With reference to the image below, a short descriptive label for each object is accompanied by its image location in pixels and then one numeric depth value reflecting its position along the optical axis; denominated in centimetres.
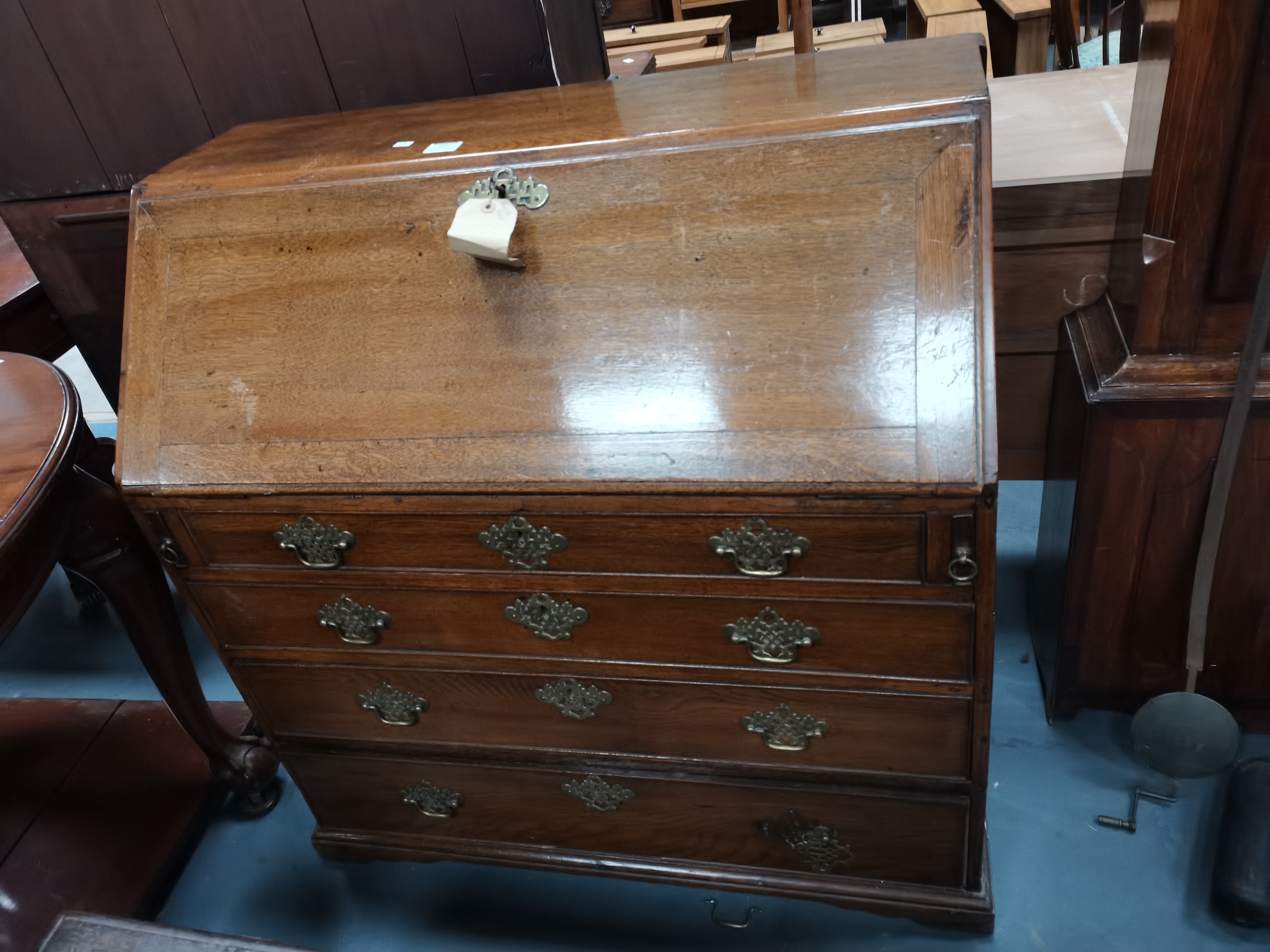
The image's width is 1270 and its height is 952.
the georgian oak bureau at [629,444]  104
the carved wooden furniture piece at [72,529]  124
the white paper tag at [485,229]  112
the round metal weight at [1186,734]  147
